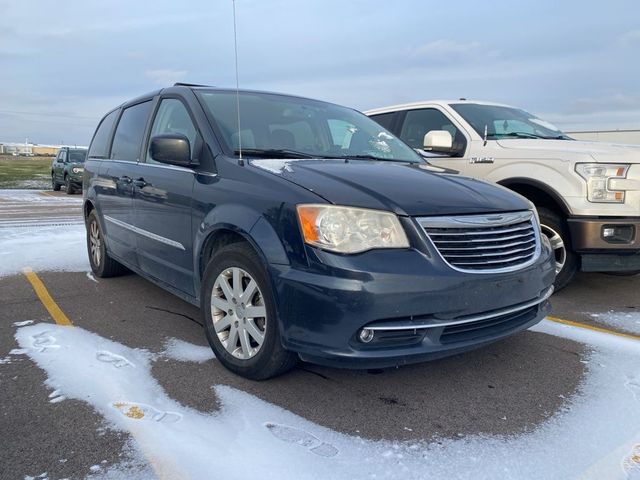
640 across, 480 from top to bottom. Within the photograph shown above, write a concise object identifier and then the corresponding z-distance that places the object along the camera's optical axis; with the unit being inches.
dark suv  765.9
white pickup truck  179.2
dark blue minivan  102.9
